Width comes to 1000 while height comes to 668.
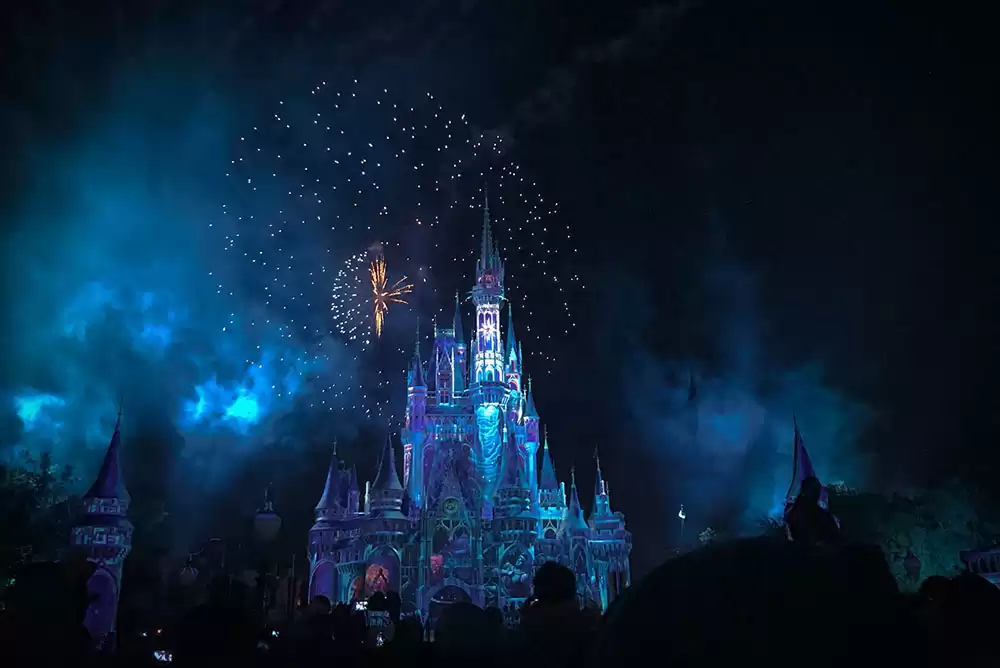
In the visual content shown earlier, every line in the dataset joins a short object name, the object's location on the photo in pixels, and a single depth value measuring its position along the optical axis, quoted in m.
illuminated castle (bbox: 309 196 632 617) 47.12
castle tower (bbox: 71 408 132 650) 27.34
